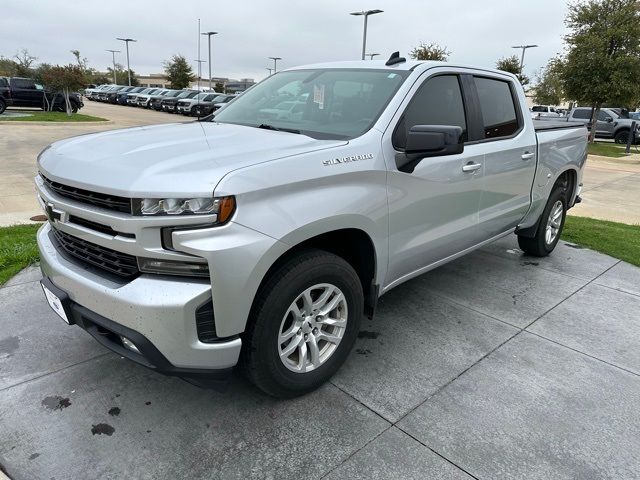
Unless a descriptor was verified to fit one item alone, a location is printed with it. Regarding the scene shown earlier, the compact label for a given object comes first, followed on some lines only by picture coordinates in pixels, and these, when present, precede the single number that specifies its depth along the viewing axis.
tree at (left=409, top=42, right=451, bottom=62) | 26.59
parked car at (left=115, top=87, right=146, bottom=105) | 39.75
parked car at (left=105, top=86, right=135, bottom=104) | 41.50
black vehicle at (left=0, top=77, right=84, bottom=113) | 24.20
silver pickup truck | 2.14
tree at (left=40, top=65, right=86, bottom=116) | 22.83
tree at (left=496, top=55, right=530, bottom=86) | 33.47
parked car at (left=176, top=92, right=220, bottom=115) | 29.78
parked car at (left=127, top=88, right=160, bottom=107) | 37.57
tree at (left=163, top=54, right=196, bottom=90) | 54.41
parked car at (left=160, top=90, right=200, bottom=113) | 31.83
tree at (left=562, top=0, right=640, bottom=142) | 19.58
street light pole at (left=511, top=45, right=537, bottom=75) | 38.17
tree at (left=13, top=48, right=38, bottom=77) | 30.12
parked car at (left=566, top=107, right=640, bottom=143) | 24.94
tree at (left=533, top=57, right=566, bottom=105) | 46.29
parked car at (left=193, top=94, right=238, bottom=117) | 28.71
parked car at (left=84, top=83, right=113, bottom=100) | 46.93
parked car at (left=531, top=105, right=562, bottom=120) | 35.51
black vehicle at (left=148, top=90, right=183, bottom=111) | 33.70
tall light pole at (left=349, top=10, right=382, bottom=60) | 25.50
